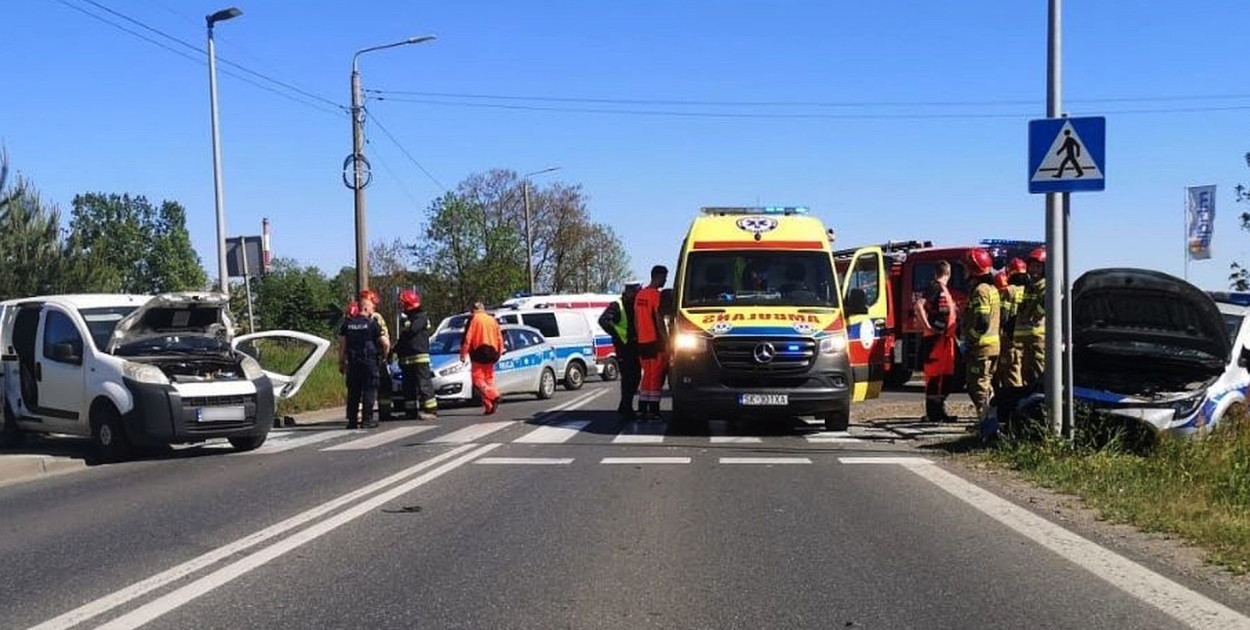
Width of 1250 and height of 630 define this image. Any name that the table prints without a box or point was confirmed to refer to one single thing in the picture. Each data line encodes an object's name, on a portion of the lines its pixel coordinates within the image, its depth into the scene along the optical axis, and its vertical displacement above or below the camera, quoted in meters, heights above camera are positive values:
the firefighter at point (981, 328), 12.19 -0.66
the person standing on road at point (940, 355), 13.53 -1.06
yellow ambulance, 12.58 -0.62
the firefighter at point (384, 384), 15.56 -1.53
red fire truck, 20.28 -0.18
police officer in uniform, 14.88 -0.99
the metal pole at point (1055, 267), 10.09 -0.01
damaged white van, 11.84 -0.97
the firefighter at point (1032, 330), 11.51 -0.66
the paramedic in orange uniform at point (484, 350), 16.70 -1.07
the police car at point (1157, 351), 9.88 -0.82
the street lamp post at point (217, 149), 21.67 +2.70
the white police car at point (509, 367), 18.83 -1.61
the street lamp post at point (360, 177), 25.08 +2.39
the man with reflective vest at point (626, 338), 14.74 -0.83
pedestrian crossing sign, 10.08 +1.02
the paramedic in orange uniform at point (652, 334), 14.52 -0.77
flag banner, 24.22 +0.93
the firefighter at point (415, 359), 16.20 -1.16
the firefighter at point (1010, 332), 11.56 -0.69
